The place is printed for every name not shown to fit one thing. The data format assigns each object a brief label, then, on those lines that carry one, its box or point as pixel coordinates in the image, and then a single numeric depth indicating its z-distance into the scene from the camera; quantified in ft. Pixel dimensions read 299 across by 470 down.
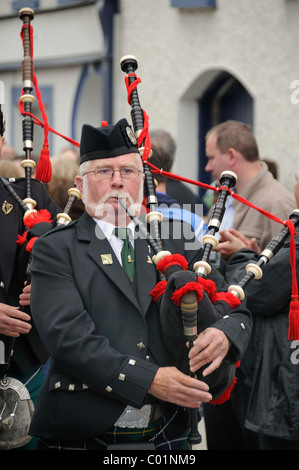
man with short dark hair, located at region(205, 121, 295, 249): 28.19
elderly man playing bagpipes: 15.84
